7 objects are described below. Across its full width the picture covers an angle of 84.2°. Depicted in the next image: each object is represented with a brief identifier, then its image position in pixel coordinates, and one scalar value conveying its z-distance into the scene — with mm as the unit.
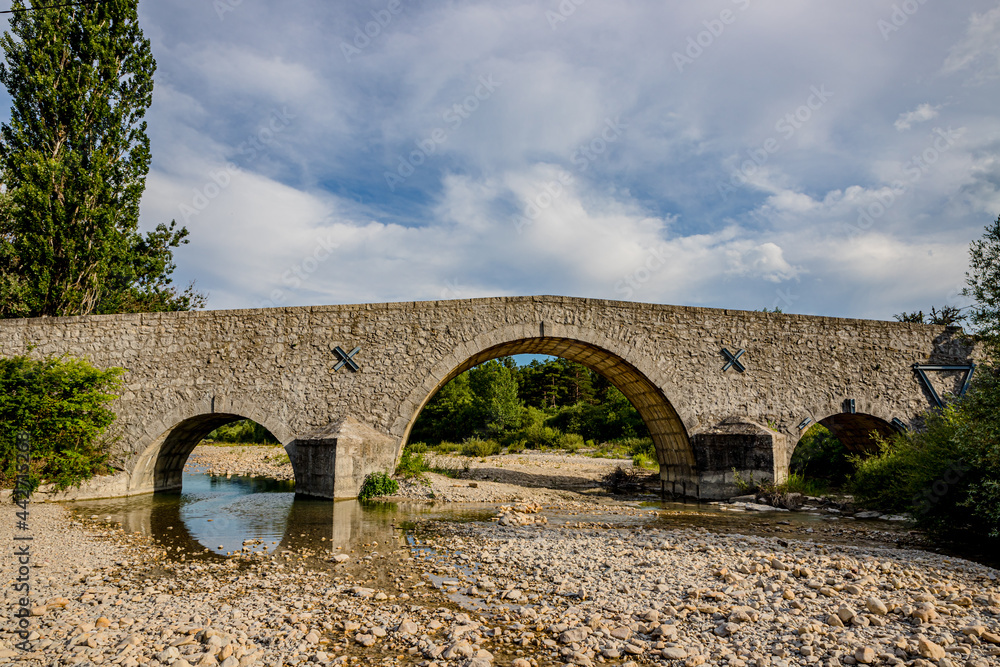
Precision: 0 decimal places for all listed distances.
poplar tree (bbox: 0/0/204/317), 16250
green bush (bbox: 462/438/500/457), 30000
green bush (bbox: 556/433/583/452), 32638
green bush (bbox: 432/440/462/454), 31859
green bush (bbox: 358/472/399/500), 13483
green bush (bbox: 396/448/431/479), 14555
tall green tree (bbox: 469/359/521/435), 37125
